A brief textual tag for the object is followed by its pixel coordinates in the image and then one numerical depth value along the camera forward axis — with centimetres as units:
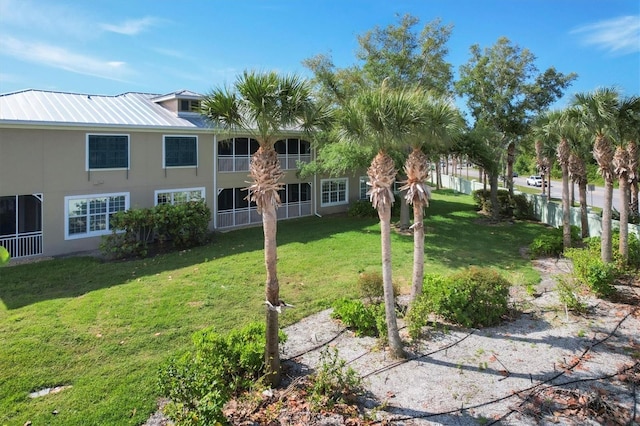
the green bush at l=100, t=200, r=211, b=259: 1647
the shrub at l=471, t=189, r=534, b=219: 2566
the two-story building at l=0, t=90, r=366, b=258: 1595
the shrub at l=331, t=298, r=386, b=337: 905
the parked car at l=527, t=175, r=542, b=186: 5452
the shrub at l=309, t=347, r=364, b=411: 642
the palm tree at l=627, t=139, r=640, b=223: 1448
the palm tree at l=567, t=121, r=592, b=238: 1756
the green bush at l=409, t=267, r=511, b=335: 942
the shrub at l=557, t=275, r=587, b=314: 1027
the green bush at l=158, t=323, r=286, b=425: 561
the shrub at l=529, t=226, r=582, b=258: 1664
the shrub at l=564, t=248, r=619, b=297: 1134
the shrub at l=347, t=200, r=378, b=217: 2559
